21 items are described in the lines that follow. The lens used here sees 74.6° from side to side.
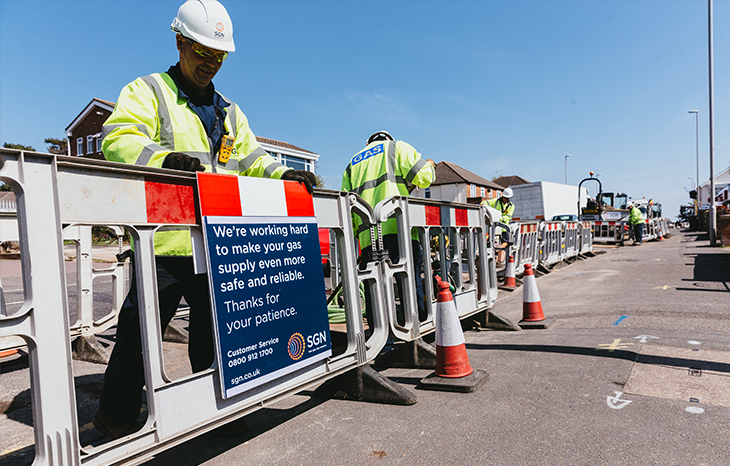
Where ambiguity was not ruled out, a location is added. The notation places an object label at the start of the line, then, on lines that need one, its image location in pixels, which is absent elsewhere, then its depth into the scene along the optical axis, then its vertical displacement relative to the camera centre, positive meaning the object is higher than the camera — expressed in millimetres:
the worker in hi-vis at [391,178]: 4555 +326
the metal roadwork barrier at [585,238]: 15094 -1182
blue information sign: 2398 -434
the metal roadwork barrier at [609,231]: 21750 -1421
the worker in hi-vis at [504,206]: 11509 +19
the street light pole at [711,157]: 18016 +1627
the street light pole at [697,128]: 36281 +6003
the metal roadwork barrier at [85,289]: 4625 -590
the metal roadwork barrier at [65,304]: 1742 -291
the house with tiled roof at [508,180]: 84250 +4667
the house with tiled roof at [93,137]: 39000 +7722
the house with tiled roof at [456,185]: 61500 +3106
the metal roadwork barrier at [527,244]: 10164 -863
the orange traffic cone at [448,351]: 3608 -1087
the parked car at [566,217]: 26194 -784
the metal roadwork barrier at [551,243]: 11702 -1002
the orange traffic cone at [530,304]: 5754 -1197
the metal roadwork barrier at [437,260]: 3908 -498
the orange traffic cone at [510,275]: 8901 -1294
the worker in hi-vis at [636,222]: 20870 -1018
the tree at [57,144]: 47281 +8822
